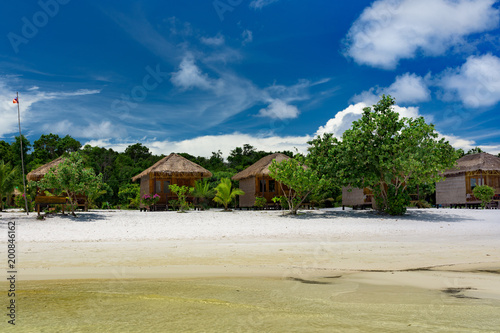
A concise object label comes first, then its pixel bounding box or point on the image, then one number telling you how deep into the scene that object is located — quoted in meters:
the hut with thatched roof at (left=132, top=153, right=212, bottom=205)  26.17
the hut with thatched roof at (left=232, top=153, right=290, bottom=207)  26.89
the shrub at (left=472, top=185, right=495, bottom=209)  25.05
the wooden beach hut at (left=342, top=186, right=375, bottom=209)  27.42
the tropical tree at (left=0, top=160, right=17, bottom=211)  22.30
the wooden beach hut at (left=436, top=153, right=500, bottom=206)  27.86
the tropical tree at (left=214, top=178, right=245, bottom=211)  22.16
